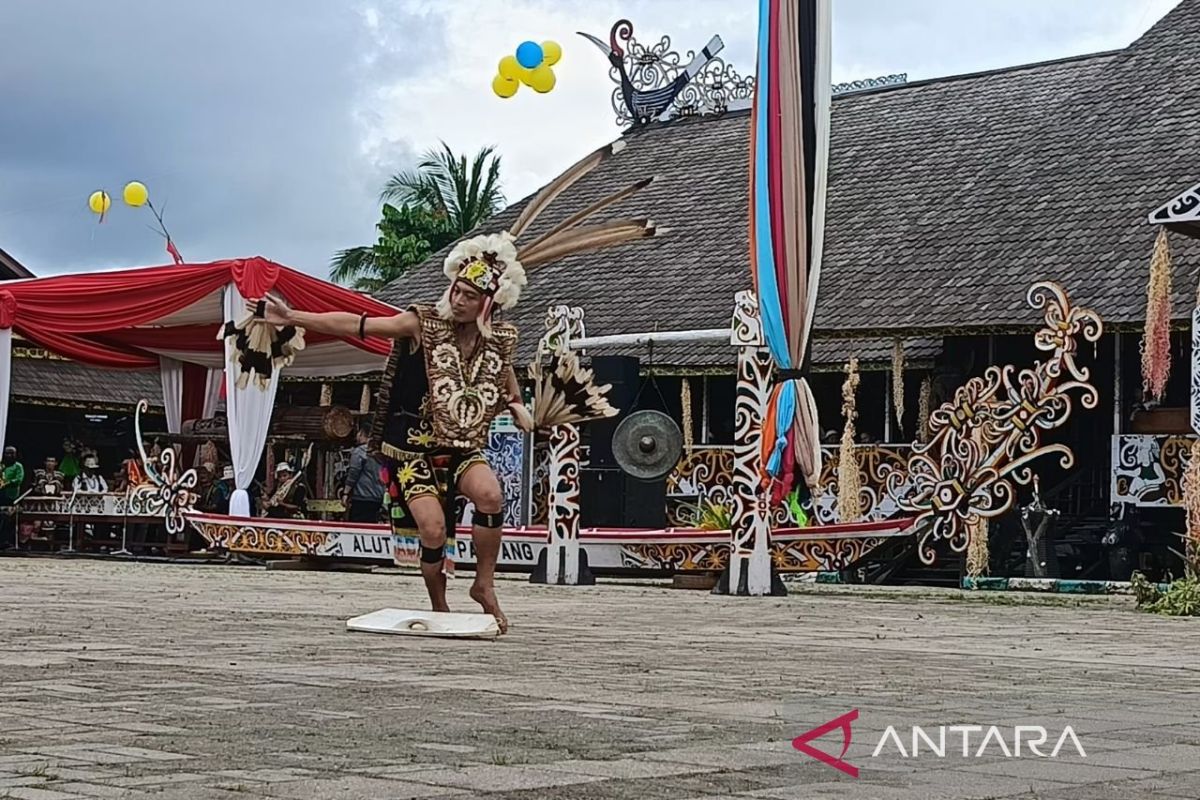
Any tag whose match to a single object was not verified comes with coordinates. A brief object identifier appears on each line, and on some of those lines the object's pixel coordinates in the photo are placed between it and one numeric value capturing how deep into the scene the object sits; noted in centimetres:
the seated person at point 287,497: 2355
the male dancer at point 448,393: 913
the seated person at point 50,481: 2597
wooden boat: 1606
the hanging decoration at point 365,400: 2608
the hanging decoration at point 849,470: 1922
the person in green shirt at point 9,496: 2461
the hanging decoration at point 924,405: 2142
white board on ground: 889
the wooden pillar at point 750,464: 1516
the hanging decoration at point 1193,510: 1441
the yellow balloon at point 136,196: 2583
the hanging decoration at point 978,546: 1633
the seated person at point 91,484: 2633
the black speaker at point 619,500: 1789
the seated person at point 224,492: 2425
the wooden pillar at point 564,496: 1688
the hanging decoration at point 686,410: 2239
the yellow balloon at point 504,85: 2480
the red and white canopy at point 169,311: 2083
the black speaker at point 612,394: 1756
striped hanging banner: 1474
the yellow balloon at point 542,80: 2420
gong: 1744
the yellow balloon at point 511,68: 2433
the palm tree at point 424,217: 4844
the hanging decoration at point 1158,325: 1611
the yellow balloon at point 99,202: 2652
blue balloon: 2375
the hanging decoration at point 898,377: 2052
